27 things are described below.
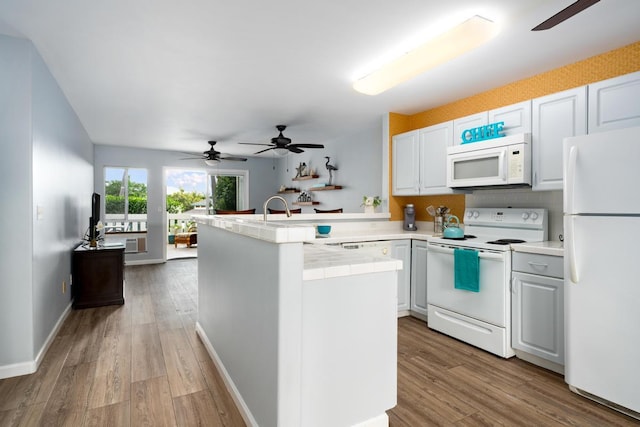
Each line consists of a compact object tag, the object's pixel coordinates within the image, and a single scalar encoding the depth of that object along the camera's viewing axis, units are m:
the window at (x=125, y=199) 7.12
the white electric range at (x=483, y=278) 2.71
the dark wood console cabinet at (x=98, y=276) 4.09
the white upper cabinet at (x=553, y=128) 2.62
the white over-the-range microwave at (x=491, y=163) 2.91
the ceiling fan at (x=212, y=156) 6.44
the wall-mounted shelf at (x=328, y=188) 6.14
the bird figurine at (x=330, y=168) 6.37
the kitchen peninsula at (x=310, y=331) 1.44
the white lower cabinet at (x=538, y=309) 2.43
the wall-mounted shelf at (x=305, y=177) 6.84
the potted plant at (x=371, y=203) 4.38
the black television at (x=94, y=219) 4.41
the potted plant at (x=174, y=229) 9.34
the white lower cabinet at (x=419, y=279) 3.56
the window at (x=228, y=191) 8.30
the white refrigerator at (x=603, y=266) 1.94
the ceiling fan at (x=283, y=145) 5.17
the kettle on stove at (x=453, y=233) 3.22
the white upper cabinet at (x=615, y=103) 2.36
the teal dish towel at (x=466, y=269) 2.86
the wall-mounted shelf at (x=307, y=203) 6.86
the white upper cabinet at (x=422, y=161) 3.74
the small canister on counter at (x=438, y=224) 3.88
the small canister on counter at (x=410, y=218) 4.29
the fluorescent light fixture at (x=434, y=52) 2.31
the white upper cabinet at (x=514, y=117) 2.96
